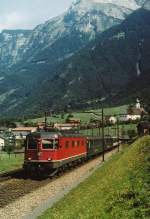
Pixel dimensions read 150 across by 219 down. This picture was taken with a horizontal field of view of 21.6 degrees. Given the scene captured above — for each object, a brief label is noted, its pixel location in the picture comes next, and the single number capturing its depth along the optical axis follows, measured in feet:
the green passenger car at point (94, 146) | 193.36
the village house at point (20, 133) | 481.41
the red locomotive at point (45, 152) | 121.74
